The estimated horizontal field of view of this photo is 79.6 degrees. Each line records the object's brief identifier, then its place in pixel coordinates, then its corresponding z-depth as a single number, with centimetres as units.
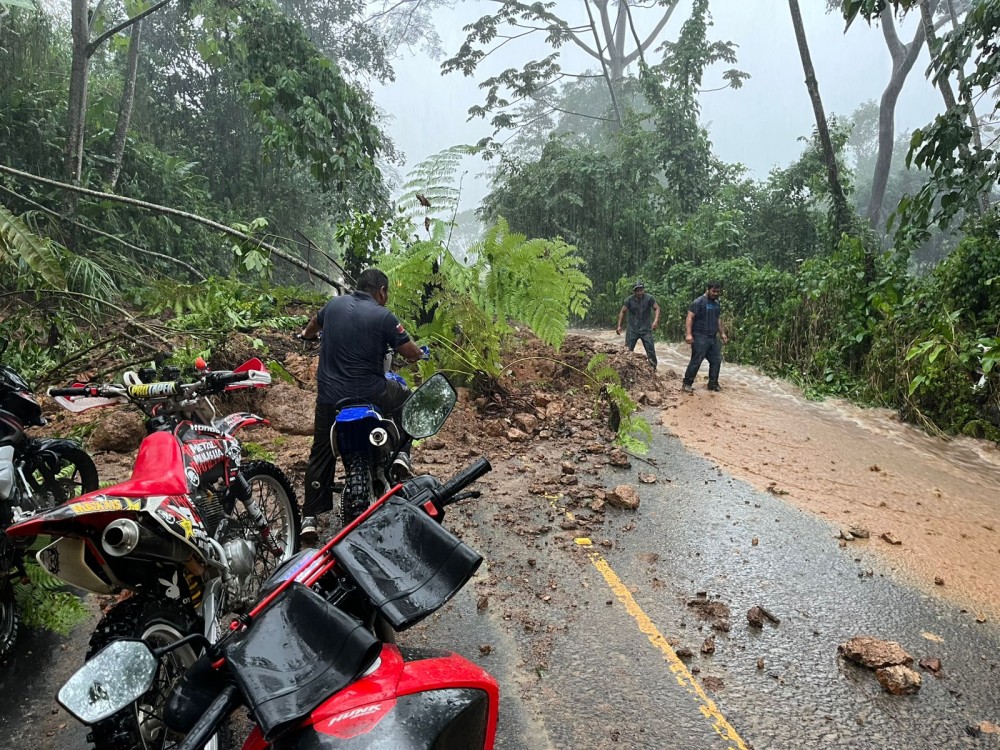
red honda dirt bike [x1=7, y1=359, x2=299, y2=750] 189
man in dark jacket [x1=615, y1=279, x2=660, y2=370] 1052
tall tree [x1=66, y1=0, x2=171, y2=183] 980
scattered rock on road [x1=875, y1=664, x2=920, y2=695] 271
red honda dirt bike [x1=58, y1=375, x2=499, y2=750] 102
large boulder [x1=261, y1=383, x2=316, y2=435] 609
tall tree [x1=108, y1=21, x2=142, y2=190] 1250
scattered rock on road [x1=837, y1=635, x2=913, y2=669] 285
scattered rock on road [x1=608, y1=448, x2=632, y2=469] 566
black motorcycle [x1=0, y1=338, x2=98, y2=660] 290
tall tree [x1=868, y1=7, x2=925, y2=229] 1997
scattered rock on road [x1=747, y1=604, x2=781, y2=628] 323
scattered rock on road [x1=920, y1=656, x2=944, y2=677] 289
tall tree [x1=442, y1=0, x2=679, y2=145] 2520
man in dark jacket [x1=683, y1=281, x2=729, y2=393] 902
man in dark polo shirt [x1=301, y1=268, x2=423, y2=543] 357
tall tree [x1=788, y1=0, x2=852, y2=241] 1190
